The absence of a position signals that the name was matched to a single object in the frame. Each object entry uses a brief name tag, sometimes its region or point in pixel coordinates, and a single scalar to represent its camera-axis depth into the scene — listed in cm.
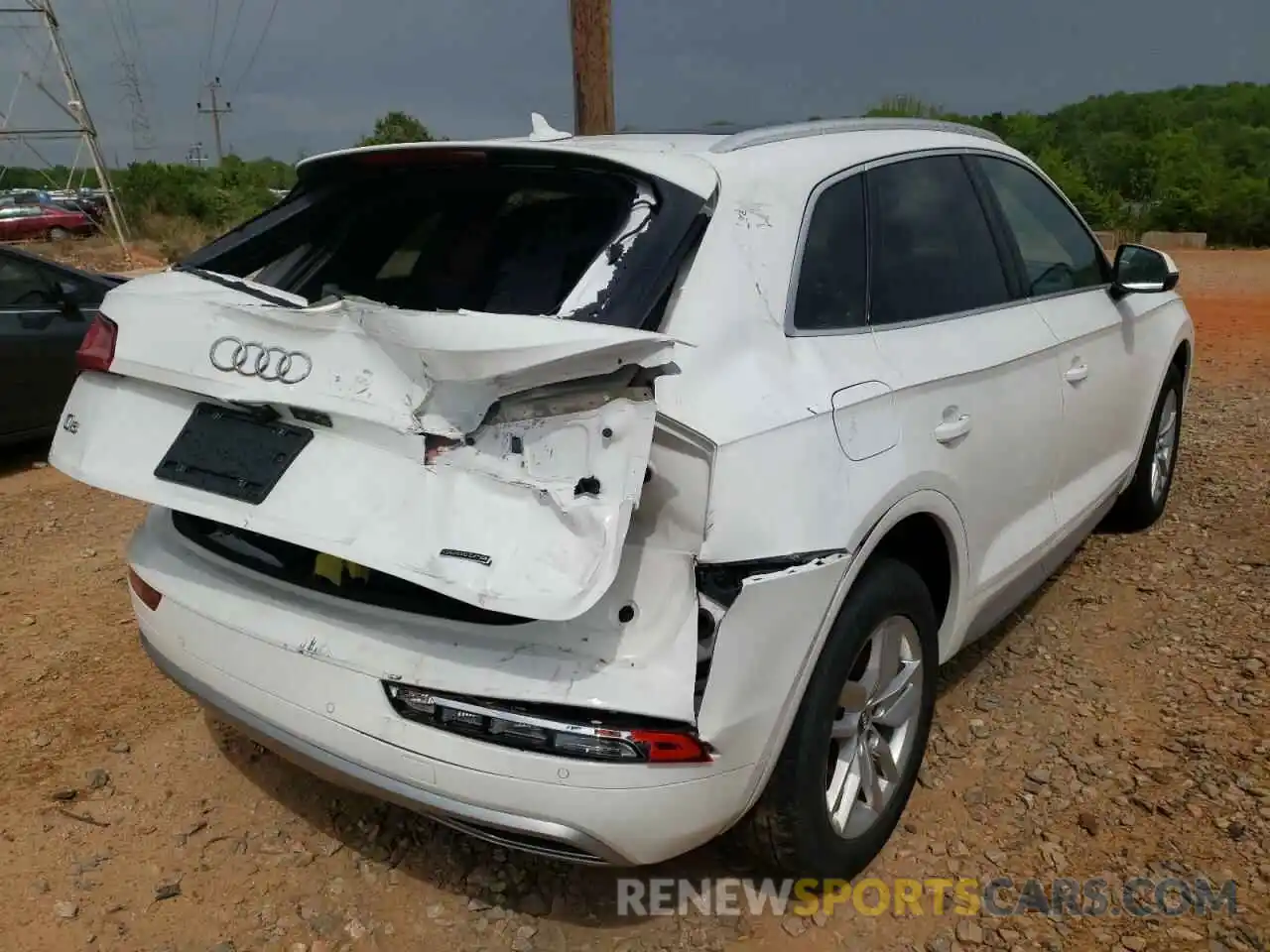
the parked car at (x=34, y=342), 610
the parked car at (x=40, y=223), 3123
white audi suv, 191
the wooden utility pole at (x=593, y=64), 684
